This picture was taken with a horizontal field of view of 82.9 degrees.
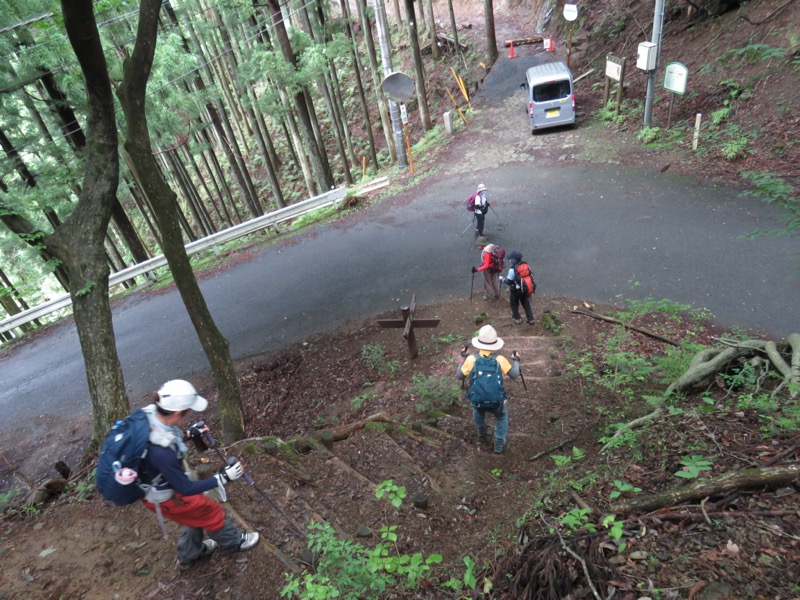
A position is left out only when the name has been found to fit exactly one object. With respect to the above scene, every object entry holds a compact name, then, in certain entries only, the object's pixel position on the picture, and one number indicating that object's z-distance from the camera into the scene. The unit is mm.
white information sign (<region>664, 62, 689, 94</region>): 12492
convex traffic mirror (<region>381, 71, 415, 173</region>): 14711
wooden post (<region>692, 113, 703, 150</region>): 12200
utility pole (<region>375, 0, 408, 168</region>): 15234
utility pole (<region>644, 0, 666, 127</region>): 12422
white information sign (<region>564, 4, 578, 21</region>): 17203
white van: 15906
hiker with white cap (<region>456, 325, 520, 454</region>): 5293
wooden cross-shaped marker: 8227
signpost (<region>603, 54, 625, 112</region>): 14688
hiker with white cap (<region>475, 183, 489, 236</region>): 11172
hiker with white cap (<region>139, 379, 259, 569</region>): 3600
